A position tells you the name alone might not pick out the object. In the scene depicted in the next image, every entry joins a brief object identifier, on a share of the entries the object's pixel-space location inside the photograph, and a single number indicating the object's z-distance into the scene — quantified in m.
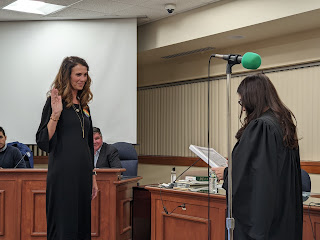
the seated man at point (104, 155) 5.36
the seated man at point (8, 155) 5.48
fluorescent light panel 6.38
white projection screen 6.88
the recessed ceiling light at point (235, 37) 6.27
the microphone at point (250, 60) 2.20
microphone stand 2.19
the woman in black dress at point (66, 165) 2.64
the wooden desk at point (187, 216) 3.46
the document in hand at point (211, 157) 3.28
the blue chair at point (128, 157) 5.69
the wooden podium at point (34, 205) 4.32
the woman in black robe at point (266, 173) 2.35
